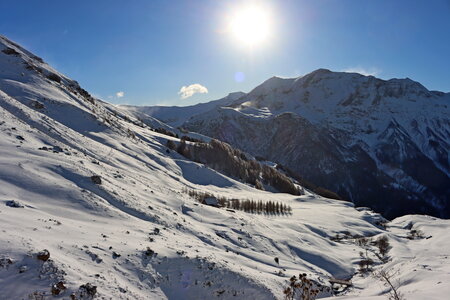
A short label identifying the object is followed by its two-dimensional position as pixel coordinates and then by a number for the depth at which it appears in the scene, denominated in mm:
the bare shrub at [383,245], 43344
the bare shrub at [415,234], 62672
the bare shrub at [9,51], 76375
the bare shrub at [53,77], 80669
